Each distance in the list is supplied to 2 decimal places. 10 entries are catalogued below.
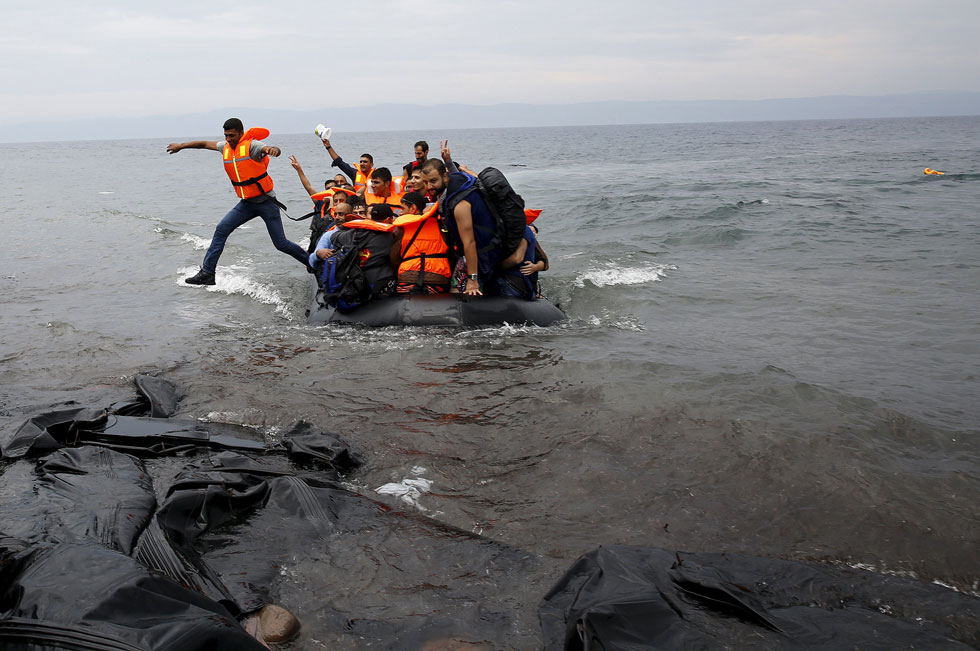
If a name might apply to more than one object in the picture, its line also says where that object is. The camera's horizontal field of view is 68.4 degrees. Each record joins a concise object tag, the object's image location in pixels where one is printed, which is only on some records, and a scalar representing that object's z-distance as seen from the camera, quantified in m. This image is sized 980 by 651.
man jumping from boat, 9.31
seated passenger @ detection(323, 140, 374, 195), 10.91
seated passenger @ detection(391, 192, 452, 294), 8.08
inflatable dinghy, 8.15
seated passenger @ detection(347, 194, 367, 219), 9.26
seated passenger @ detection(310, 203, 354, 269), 8.88
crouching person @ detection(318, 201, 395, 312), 8.09
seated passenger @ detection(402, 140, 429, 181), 9.90
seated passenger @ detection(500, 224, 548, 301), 8.20
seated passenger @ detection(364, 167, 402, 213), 9.15
